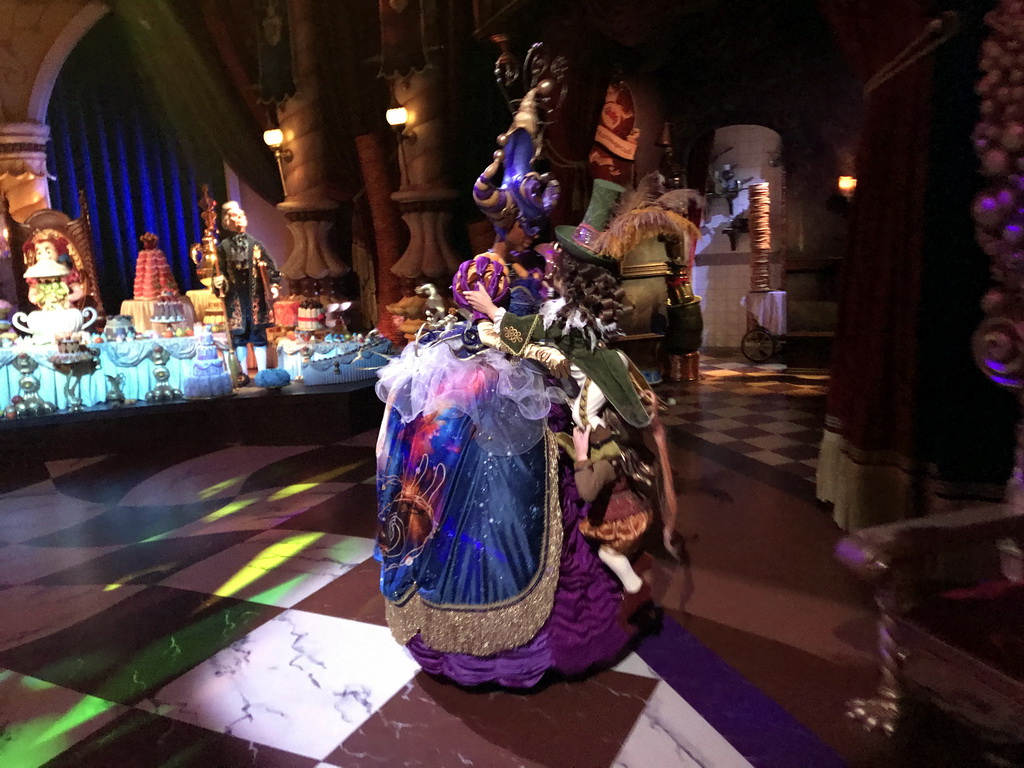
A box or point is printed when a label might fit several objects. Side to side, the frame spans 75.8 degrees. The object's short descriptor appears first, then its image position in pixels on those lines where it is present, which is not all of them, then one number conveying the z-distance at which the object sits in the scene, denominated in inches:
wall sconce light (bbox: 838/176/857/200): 300.5
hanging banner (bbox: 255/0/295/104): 261.3
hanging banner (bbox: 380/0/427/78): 237.3
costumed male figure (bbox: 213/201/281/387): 223.1
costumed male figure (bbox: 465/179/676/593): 72.6
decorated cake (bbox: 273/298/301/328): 269.9
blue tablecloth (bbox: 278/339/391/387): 223.6
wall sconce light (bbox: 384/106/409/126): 237.3
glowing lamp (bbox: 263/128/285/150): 265.3
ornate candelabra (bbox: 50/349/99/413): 199.3
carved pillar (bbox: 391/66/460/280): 238.8
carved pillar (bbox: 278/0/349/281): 259.6
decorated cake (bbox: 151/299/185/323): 227.1
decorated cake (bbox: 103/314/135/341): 210.1
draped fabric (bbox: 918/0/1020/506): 93.7
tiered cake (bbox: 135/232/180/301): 250.4
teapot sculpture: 201.0
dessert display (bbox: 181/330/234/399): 205.0
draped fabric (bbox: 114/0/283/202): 279.7
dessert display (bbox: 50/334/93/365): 196.9
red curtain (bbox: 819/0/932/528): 100.3
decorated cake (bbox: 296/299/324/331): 247.9
